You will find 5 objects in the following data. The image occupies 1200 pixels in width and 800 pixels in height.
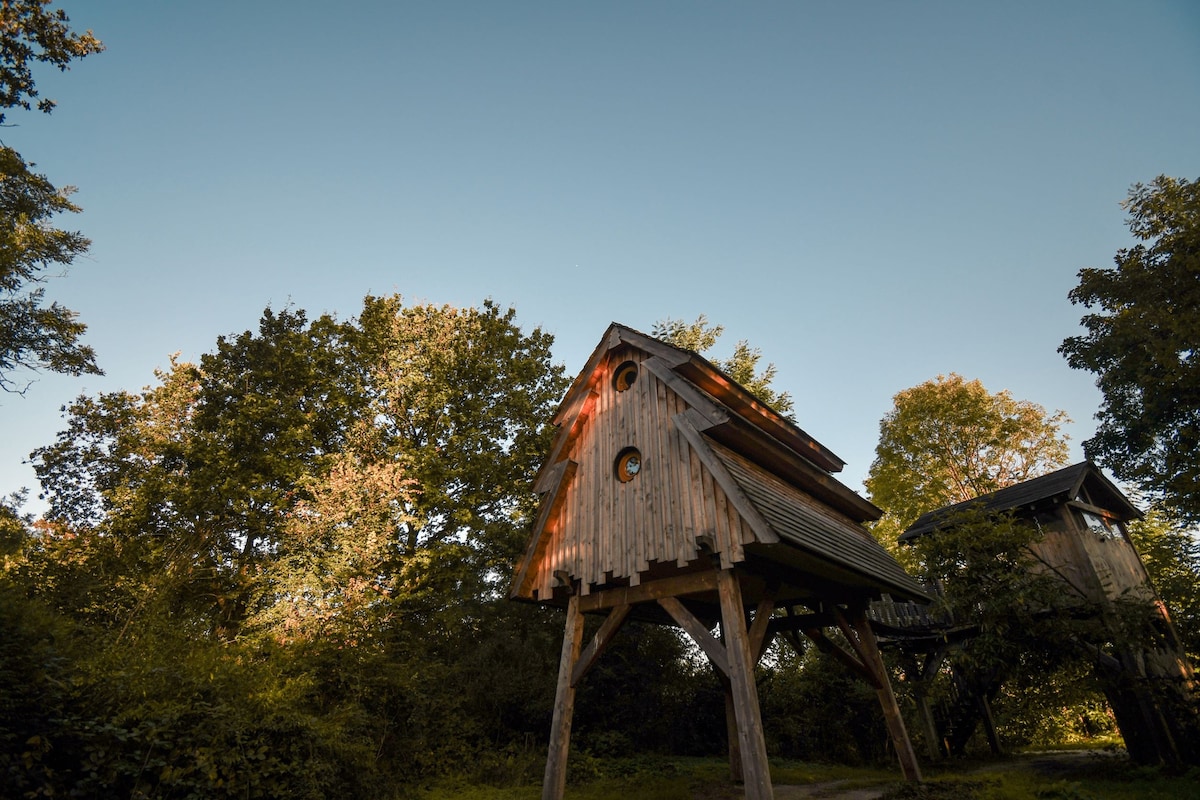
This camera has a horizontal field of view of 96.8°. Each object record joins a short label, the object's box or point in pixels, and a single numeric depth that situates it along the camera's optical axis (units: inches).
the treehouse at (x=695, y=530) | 301.7
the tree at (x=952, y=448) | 989.2
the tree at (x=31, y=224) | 454.3
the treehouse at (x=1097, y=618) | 479.8
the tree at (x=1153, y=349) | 541.0
